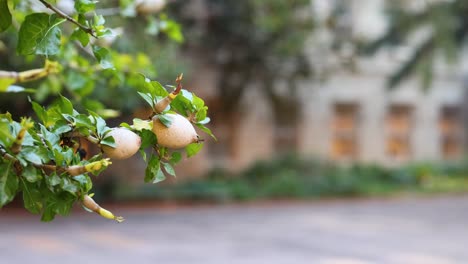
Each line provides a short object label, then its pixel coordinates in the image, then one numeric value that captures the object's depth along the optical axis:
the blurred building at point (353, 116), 21.11
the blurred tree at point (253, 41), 17.33
